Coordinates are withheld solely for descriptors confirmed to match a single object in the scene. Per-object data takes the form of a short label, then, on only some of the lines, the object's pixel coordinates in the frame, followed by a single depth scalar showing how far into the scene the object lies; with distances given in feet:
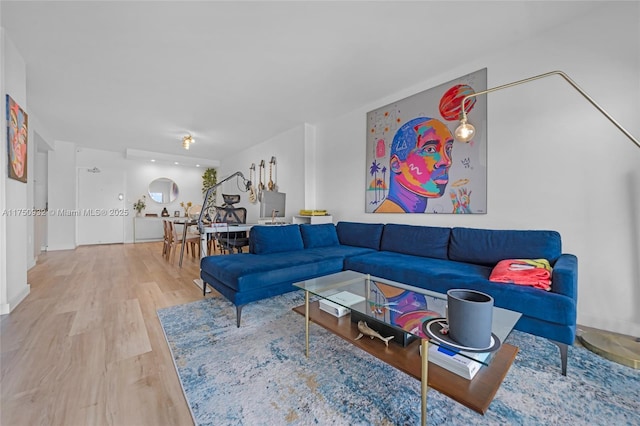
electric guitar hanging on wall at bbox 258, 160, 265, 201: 19.07
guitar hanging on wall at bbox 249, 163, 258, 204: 20.08
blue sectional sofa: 5.27
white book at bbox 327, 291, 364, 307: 5.00
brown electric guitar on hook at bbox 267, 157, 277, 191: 17.67
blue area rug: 3.81
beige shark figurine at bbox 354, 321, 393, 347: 4.38
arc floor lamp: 5.15
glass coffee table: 3.31
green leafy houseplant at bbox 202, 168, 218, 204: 26.66
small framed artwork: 7.70
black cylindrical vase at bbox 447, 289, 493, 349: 3.18
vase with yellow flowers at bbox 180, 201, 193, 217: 25.58
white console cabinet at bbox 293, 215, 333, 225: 13.80
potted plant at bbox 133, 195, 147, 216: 23.15
